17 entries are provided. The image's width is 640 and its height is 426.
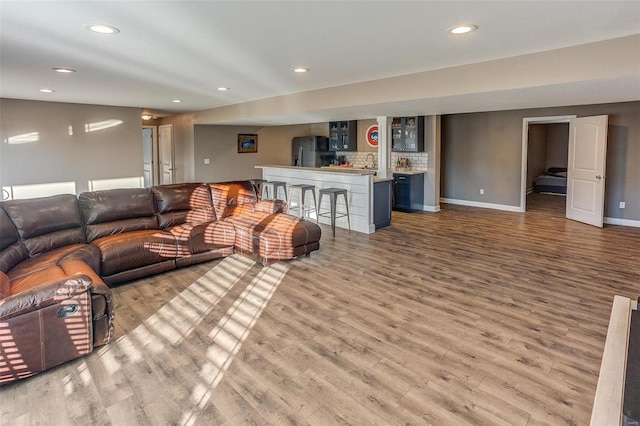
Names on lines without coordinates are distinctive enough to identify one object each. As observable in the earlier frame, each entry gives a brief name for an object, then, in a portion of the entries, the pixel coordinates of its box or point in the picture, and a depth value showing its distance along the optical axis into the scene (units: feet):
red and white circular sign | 31.68
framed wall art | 33.50
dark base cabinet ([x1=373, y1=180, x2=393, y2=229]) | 21.70
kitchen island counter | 21.15
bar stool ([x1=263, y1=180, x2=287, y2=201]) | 25.25
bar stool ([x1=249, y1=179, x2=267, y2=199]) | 25.02
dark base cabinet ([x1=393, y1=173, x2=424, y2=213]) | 27.50
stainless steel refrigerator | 34.45
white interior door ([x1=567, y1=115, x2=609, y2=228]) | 21.54
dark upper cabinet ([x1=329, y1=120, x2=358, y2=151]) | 33.06
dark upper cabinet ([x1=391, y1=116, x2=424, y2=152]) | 27.58
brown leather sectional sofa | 8.08
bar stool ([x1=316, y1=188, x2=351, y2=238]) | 20.58
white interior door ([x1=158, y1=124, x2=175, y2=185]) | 33.19
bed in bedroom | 35.17
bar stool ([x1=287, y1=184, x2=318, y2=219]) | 22.88
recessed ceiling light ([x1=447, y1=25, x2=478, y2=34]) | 9.90
